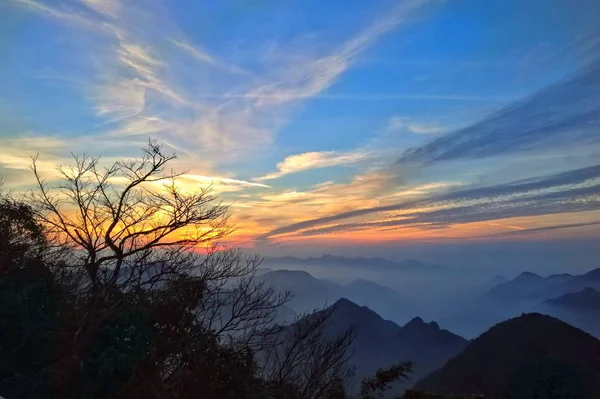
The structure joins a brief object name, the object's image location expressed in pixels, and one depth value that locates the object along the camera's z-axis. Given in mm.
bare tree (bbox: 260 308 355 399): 12594
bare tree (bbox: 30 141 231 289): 10680
